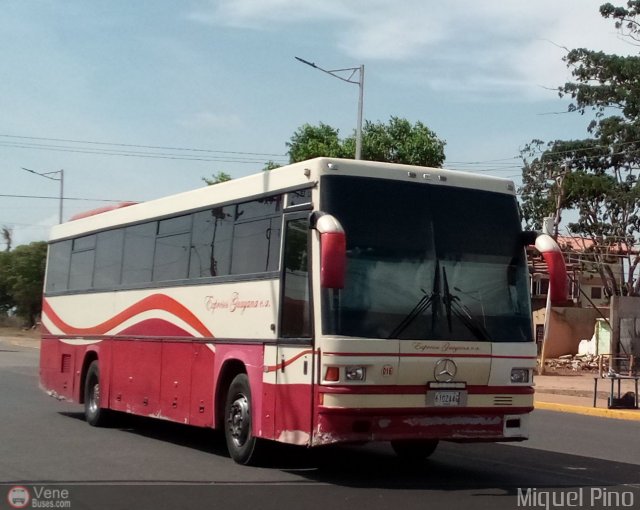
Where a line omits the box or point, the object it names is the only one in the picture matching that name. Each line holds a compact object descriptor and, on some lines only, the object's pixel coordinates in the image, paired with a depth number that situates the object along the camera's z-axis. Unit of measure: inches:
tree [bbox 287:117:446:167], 1708.9
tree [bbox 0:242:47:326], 3102.9
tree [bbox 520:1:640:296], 1464.1
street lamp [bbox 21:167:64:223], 1999.3
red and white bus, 396.5
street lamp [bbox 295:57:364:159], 1218.0
